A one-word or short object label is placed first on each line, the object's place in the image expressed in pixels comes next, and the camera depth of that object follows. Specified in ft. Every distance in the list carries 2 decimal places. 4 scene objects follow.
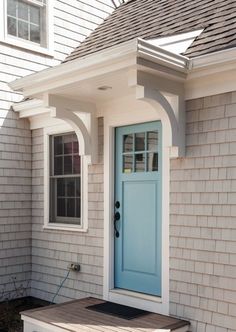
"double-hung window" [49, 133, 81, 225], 19.81
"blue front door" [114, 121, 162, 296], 15.90
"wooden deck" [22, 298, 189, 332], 13.48
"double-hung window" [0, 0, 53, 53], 20.81
